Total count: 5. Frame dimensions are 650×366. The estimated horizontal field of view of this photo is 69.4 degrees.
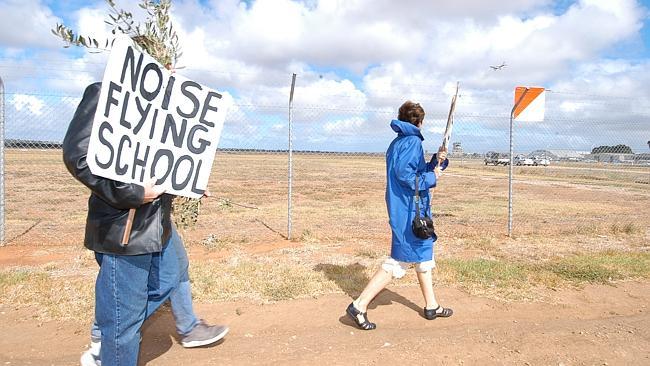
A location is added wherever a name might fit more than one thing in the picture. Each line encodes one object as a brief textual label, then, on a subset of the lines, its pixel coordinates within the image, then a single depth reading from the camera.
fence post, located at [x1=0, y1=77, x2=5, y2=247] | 6.72
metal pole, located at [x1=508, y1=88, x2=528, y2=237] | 8.23
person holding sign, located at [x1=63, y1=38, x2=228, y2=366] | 2.38
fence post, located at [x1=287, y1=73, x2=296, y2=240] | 7.04
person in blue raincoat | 3.77
